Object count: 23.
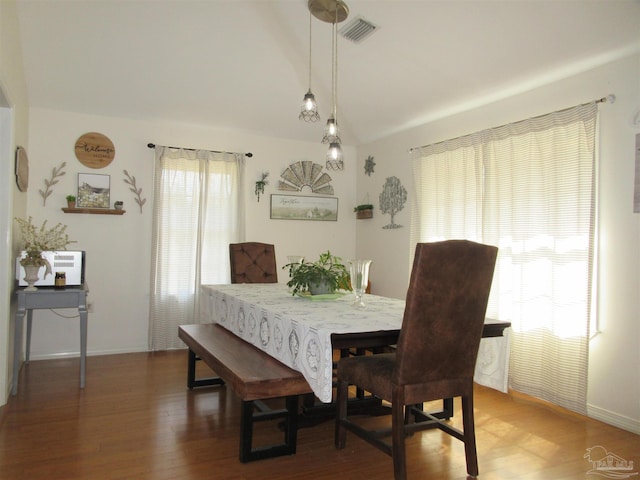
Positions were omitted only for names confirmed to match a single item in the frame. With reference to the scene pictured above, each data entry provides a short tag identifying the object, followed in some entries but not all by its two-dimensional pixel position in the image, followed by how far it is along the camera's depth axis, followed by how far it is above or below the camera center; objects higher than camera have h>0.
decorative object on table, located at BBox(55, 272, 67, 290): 3.54 -0.35
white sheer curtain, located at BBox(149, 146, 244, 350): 4.66 +0.10
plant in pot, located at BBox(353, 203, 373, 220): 5.40 +0.39
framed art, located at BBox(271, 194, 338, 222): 5.33 +0.40
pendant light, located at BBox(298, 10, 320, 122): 2.70 +0.80
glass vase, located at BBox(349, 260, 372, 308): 2.62 -0.18
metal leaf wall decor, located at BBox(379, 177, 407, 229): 4.91 +0.50
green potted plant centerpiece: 2.95 -0.23
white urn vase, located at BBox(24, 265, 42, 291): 3.34 -0.29
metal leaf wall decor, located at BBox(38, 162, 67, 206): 4.28 +0.49
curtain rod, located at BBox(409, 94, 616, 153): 3.00 +0.98
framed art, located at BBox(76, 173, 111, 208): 4.41 +0.43
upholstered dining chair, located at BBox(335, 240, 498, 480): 2.01 -0.42
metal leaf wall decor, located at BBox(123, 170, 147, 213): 4.62 +0.48
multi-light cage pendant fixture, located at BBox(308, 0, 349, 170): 2.71 +1.55
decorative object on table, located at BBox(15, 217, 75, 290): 3.34 -0.11
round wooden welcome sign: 4.42 +0.82
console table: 3.23 -0.49
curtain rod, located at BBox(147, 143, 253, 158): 4.65 +0.93
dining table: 2.05 -0.41
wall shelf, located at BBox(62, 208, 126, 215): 4.32 +0.24
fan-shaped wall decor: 5.37 +0.74
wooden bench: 2.19 -0.69
